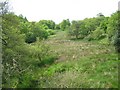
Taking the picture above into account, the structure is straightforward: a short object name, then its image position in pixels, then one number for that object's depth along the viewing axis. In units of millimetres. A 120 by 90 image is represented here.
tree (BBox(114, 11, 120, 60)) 16523
